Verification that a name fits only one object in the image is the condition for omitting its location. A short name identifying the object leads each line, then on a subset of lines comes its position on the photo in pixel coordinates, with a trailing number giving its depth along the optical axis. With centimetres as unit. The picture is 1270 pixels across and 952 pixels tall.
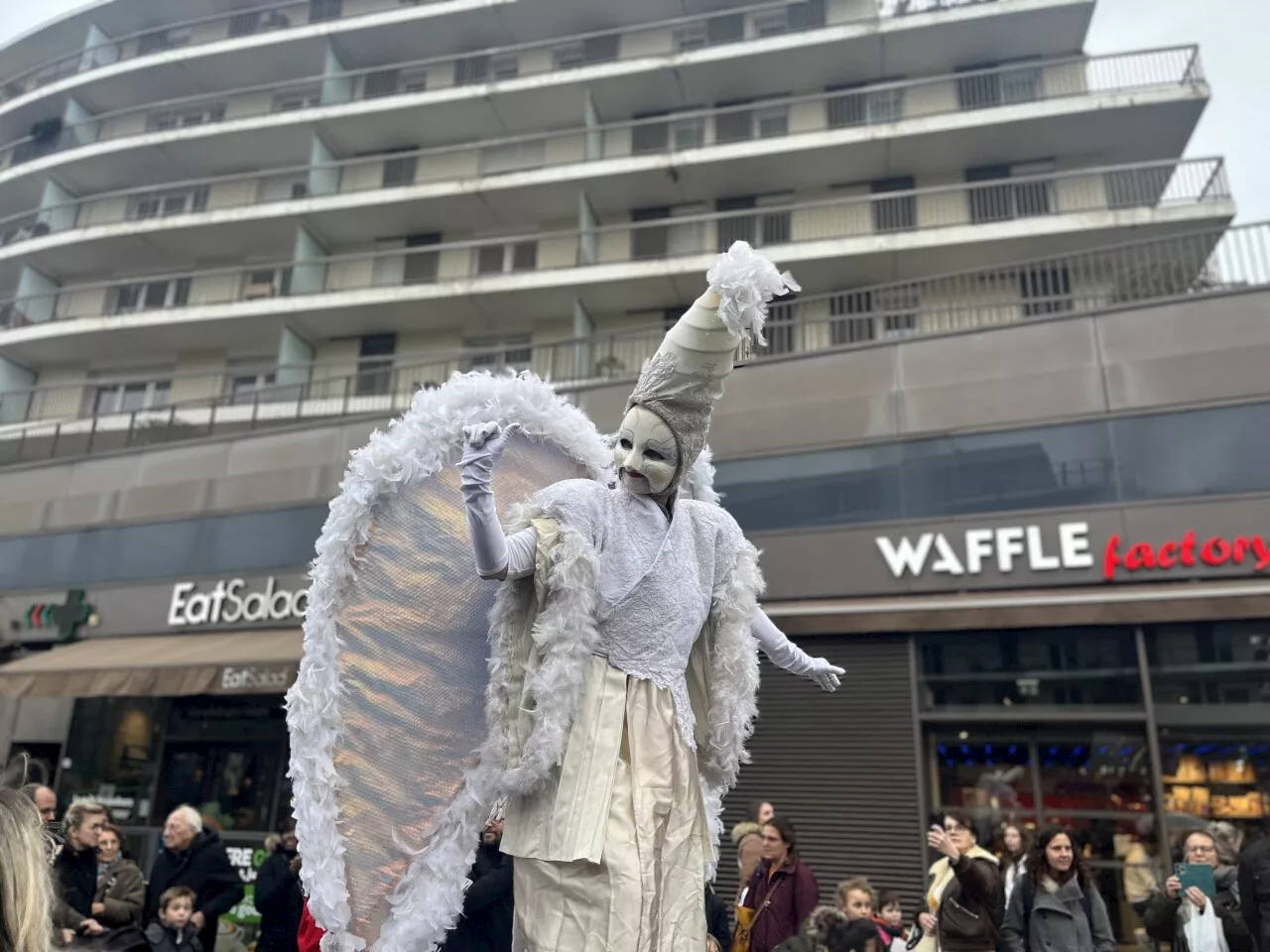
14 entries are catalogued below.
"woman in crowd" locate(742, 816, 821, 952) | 514
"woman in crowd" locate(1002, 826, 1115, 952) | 509
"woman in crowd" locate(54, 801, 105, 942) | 531
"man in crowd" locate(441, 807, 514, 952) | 371
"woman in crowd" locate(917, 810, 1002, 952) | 483
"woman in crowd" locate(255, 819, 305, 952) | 597
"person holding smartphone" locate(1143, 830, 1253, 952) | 542
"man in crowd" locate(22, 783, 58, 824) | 548
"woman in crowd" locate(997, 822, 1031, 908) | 576
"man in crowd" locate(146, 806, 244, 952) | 593
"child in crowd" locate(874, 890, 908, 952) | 581
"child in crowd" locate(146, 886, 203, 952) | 540
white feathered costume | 221
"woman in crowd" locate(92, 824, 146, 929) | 509
